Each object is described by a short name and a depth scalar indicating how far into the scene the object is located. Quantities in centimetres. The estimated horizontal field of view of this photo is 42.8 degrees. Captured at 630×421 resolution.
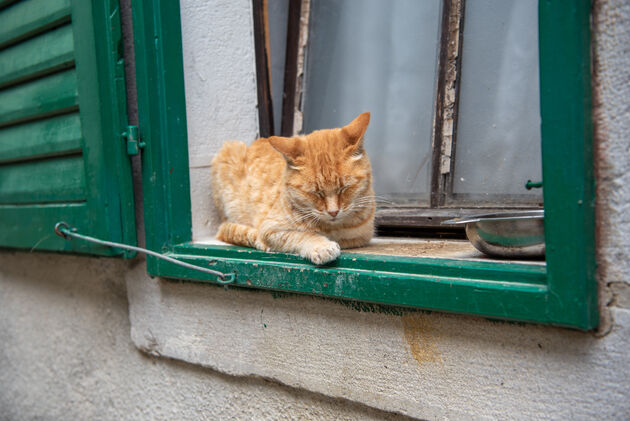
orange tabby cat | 93
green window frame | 75
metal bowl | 81
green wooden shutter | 100
